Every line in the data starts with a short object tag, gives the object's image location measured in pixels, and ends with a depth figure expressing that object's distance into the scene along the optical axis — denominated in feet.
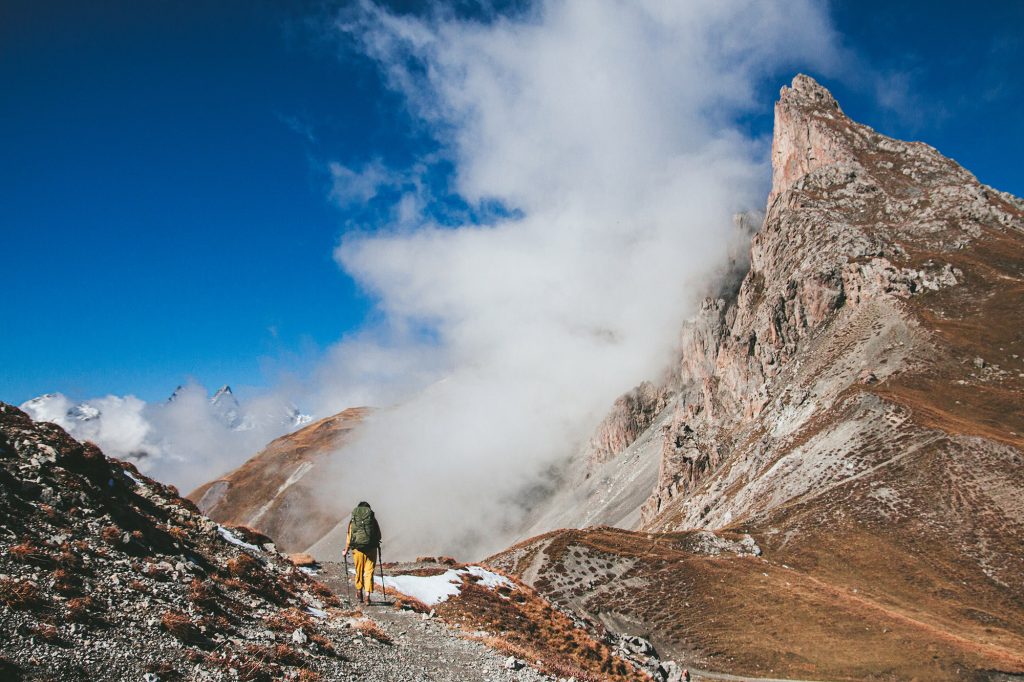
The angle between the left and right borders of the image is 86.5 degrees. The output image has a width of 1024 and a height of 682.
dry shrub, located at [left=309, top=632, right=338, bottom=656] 52.11
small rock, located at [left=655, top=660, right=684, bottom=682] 116.52
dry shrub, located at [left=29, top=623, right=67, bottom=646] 36.42
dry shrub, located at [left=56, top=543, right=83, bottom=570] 44.80
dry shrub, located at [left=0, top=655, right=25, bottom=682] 32.04
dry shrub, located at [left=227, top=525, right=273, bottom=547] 83.88
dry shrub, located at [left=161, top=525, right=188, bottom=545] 64.90
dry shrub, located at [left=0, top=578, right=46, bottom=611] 37.99
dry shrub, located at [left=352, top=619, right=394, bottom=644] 61.11
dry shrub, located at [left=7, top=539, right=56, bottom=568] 42.60
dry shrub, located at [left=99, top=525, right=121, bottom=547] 52.16
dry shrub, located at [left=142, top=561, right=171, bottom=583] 51.19
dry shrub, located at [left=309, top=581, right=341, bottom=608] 70.38
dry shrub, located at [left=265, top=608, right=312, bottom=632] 53.75
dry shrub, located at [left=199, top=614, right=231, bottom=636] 47.44
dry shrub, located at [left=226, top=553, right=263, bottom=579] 63.82
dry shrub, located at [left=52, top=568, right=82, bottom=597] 42.04
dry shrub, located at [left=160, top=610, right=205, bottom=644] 44.01
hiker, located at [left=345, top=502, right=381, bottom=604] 72.69
